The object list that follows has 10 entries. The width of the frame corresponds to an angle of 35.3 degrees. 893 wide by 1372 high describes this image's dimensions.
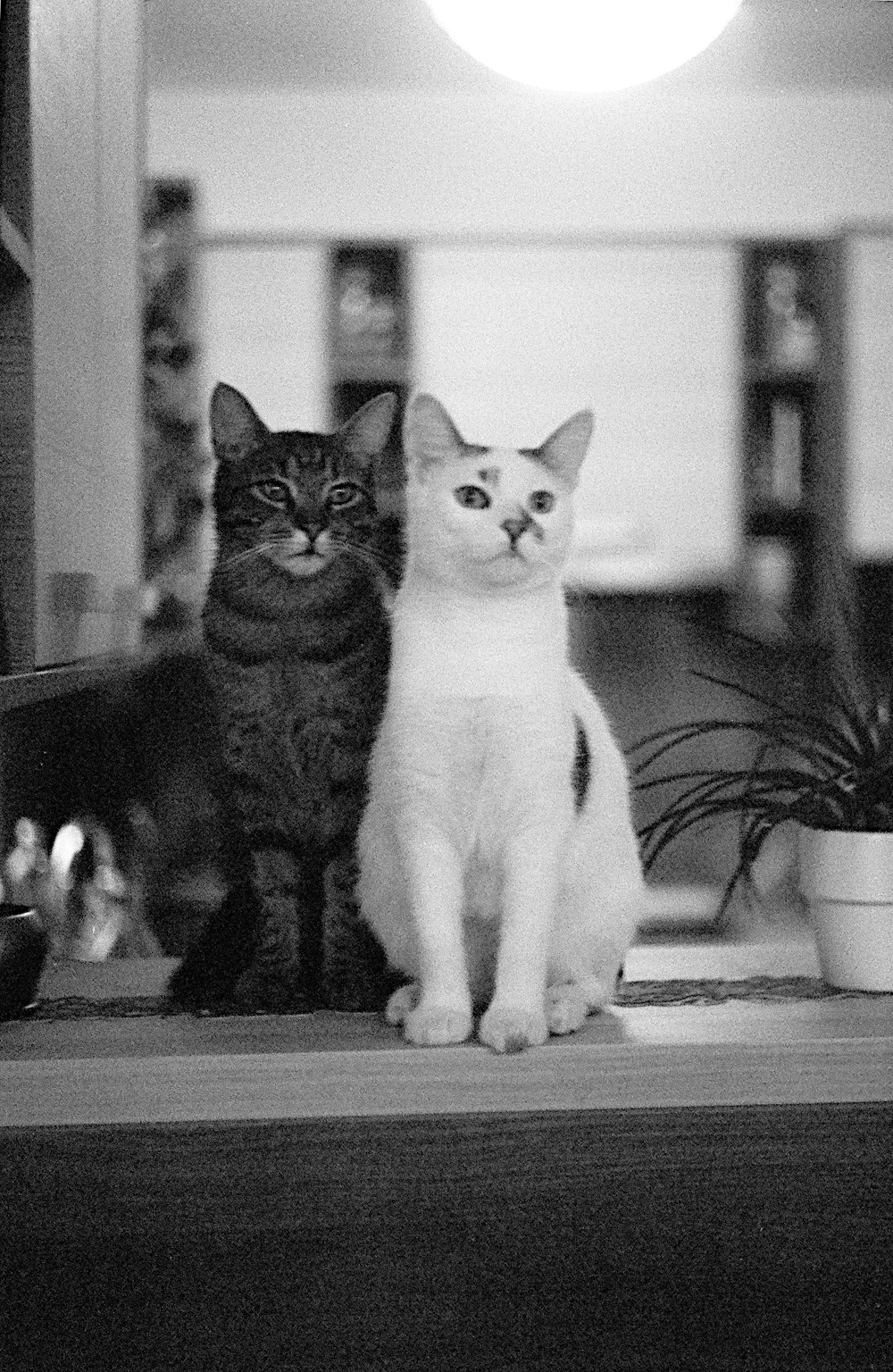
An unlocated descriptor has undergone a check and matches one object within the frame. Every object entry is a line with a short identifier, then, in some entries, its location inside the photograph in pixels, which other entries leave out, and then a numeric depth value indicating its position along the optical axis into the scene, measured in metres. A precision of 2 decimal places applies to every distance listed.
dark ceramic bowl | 1.02
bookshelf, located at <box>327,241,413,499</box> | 3.68
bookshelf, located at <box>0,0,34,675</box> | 1.05
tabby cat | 1.04
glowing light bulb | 1.35
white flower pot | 1.05
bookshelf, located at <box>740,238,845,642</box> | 3.72
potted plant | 1.06
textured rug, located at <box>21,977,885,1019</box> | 1.11
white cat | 0.96
